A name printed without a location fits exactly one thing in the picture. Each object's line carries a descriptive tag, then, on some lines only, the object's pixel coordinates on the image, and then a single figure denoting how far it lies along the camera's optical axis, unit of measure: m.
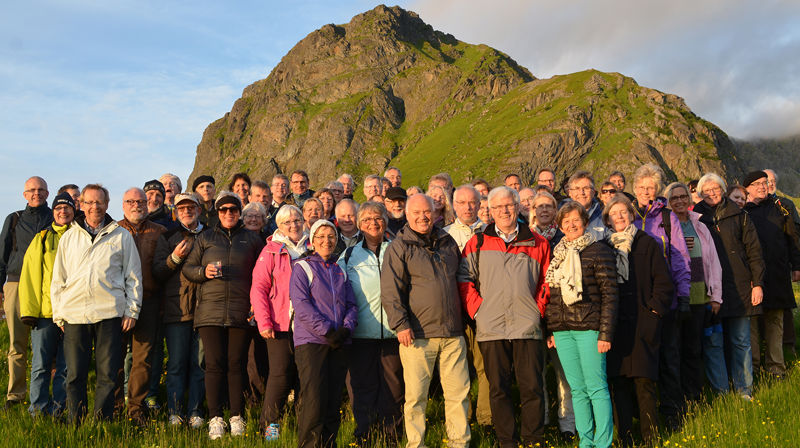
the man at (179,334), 7.32
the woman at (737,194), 9.28
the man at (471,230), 7.09
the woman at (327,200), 9.23
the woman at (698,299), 7.52
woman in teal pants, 5.98
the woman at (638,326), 6.21
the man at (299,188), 10.37
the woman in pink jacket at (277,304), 6.65
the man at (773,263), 8.71
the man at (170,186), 10.09
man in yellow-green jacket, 7.25
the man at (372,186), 10.20
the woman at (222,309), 6.90
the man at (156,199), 8.27
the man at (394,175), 11.85
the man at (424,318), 6.17
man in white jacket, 6.68
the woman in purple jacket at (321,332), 6.02
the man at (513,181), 11.10
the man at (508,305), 6.19
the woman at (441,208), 8.62
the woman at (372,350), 6.64
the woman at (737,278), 8.13
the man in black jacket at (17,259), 8.15
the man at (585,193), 8.03
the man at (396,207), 8.24
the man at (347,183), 10.84
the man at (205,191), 9.64
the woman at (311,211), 7.92
